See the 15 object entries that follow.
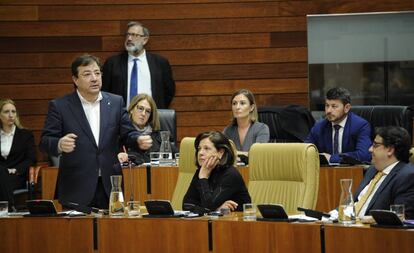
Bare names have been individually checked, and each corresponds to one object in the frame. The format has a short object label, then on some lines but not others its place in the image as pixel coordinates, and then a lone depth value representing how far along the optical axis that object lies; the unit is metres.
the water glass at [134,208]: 10.32
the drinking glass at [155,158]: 14.58
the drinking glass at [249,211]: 9.74
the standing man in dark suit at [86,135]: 11.10
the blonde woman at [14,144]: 17.04
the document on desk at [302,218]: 9.41
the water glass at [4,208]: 10.67
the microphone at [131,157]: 14.51
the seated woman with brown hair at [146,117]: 15.63
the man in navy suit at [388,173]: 10.13
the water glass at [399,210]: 8.78
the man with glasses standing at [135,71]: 17.87
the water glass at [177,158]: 14.45
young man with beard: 14.87
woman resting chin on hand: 11.26
